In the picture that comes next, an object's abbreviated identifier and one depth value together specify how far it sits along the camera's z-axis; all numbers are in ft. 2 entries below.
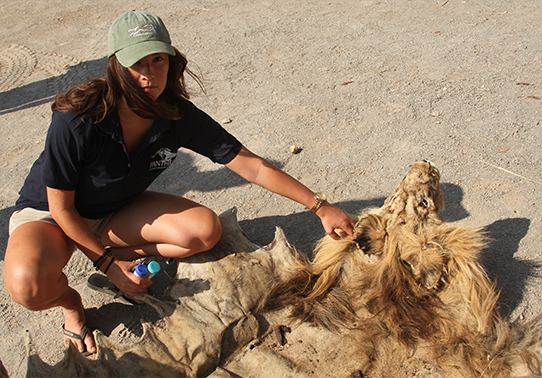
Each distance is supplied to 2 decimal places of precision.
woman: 7.18
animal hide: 6.73
